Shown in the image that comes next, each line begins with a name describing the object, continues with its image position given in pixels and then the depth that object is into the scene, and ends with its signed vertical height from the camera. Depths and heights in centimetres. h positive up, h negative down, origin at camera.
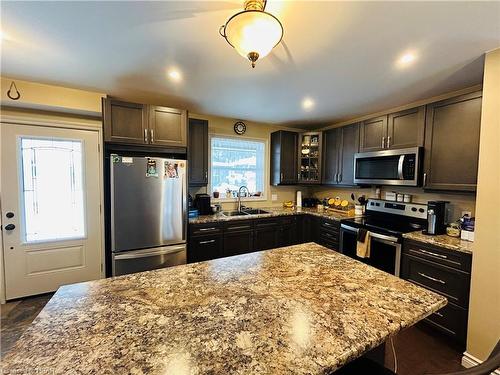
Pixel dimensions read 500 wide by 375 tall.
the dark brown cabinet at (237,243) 304 -95
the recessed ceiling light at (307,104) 279 +97
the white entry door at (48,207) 250 -42
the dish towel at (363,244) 258 -78
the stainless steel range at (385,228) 237 -58
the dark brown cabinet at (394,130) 250 +60
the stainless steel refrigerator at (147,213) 242 -44
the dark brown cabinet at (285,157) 386 +34
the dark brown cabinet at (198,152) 314 +33
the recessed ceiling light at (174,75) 206 +97
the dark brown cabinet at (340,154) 330 +38
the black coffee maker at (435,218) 226 -40
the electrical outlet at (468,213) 229 -35
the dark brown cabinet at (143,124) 246 +59
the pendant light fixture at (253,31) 111 +76
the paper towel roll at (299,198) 417 -41
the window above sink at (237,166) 365 +16
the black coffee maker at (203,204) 330 -43
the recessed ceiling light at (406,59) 172 +97
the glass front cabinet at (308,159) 390 +32
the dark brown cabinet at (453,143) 205 +36
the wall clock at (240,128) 374 +82
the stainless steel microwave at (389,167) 249 +14
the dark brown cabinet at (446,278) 184 -90
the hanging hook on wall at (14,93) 225 +81
